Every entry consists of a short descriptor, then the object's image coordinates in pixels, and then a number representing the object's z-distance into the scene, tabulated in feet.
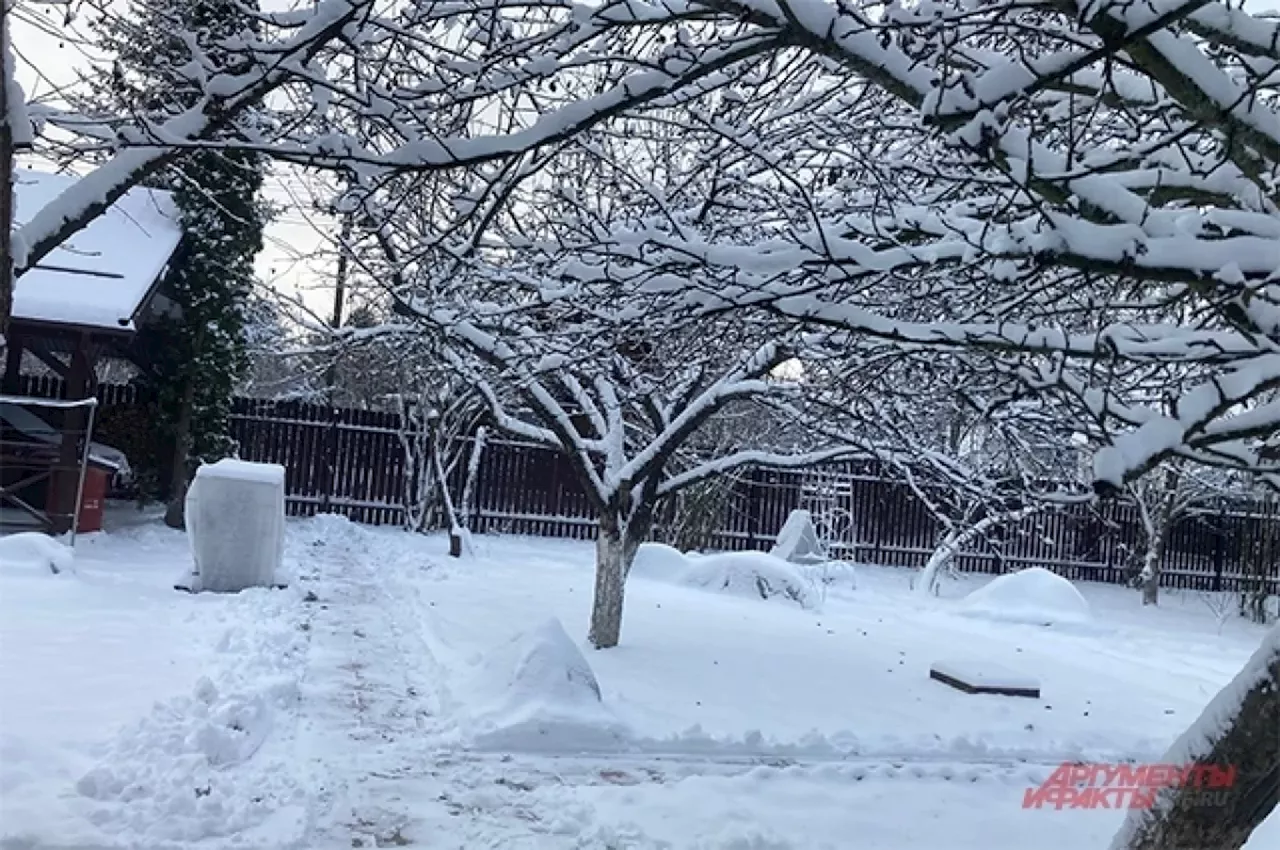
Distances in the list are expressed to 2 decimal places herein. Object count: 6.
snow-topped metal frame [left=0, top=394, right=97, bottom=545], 36.91
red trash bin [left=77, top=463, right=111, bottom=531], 42.78
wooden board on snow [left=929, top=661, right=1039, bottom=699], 28.73
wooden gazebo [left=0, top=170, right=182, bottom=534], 41.39
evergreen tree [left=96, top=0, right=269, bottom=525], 50.42
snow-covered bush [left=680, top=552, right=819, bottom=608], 43.93
